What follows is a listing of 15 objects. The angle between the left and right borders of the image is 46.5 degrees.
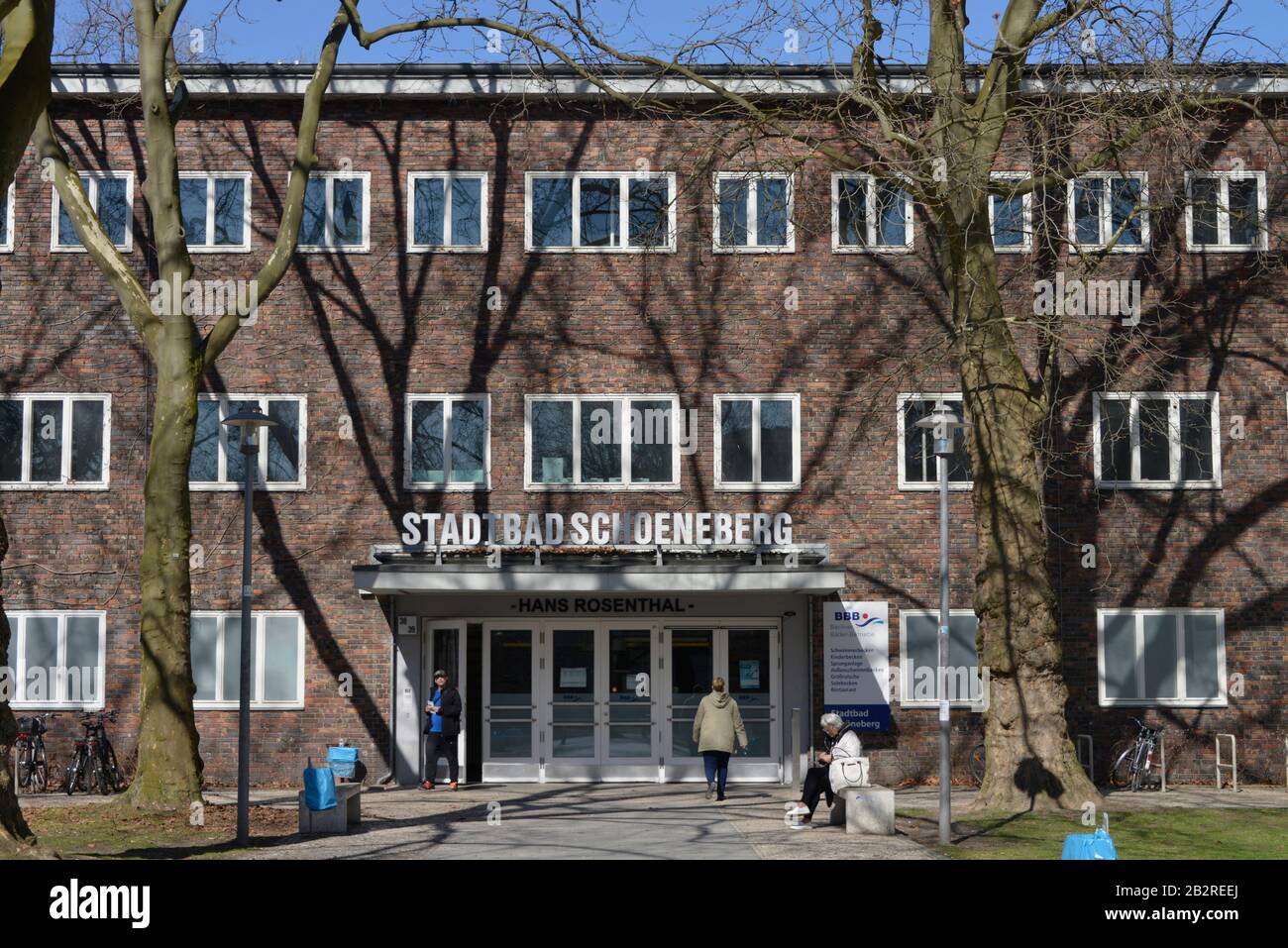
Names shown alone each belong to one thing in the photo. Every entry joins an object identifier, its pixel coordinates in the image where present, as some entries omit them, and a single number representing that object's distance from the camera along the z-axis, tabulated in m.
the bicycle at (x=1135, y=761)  21.59
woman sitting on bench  17.09
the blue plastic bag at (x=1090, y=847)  9.01
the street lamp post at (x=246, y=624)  15.66
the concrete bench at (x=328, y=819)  16.61
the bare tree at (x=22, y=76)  12.00
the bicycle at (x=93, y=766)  21.50
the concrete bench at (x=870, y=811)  16.30
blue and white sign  22.28
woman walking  19.86
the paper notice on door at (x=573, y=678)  22.84
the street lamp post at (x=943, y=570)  16.09
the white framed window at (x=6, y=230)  23.05
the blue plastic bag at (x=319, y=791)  16.53
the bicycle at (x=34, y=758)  21.77
